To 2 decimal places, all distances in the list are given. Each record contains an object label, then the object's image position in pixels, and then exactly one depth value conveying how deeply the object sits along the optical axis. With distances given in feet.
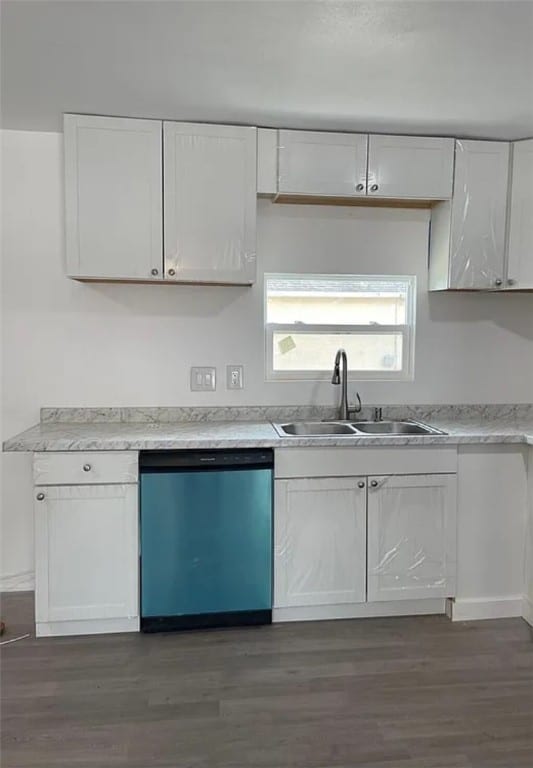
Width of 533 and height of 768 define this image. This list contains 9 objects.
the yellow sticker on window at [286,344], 10.27
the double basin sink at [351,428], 9.66
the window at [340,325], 10.21
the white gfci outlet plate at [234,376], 10.00
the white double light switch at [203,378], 9.92
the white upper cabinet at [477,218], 9.27
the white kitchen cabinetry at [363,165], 8.93
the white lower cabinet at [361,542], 8.50
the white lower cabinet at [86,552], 8.05
